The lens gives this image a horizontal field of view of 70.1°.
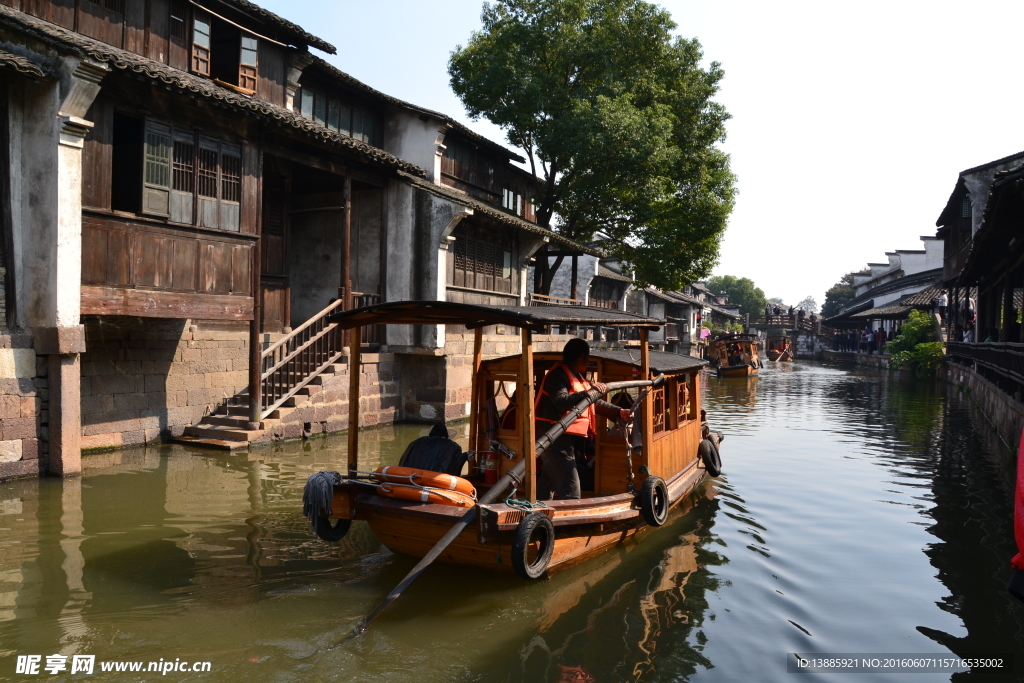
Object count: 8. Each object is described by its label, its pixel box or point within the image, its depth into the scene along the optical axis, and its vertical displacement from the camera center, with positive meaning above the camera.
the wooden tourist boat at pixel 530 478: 5.80 -1.24
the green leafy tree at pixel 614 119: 21.86 +7.11
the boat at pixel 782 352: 56.41 -0.09
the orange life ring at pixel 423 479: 6.05 -1.09
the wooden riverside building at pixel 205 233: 9.38 +1.99
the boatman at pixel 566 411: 6.92 -0.63
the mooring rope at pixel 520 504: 5.90 -1.26
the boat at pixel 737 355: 35.66 -0.24
